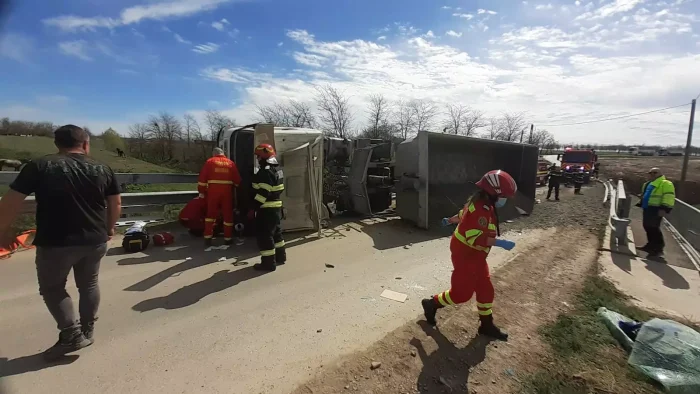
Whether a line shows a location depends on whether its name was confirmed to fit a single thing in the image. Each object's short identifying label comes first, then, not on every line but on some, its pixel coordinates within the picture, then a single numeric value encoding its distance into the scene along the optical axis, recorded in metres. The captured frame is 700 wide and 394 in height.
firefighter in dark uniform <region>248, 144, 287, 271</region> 4.36
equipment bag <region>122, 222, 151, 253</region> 4.89
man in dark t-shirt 2.29
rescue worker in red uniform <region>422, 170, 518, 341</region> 2.91
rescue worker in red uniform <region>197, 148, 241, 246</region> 5.05
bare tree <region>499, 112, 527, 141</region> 36.78
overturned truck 6.00
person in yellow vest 6.14
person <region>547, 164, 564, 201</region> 12.83
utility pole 20.09
